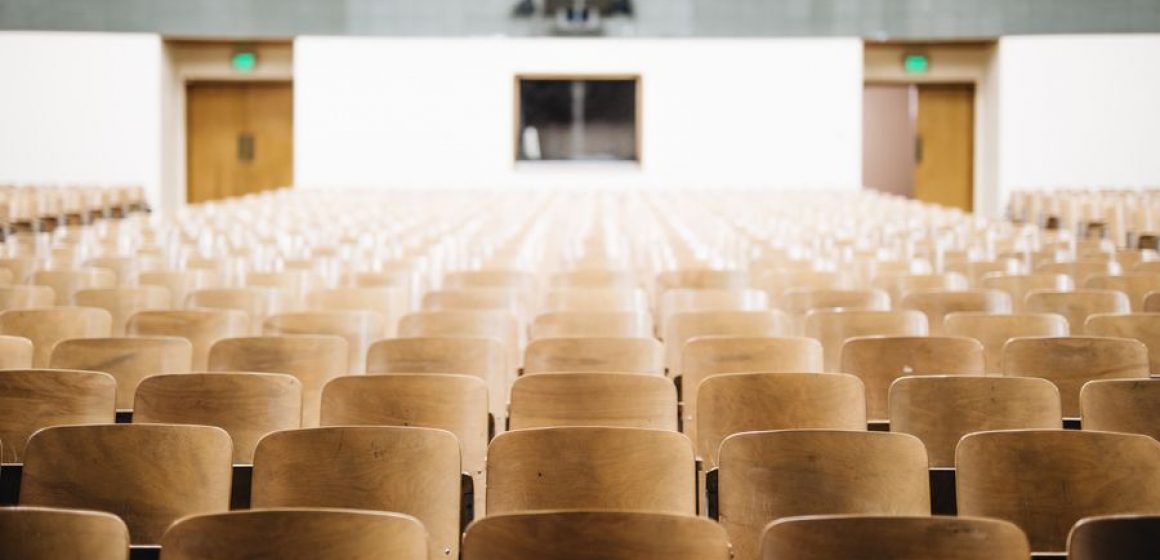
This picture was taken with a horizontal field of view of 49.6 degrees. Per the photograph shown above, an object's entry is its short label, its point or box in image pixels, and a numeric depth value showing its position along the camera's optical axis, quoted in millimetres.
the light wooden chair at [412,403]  3195
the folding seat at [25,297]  5090
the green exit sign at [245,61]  18297
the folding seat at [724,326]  4477
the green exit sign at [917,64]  18078
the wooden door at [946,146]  18938
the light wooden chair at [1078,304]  4934
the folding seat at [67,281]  5742
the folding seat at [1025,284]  5570
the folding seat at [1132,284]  5480
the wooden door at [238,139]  19188
